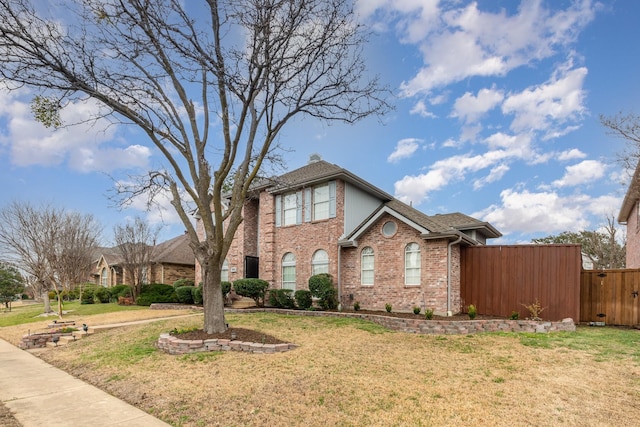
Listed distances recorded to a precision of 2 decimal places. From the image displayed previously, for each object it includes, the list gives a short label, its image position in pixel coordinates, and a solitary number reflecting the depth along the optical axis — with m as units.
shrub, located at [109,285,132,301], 25.38
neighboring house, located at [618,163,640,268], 15.07
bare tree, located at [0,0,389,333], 9.02
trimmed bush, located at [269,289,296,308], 16.03
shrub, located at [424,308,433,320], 11.24
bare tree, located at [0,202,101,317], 20.75
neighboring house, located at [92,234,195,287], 27.95
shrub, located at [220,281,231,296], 18.36
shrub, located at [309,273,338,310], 14.76
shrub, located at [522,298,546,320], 12.01
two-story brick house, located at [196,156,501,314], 13.16
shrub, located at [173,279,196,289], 23.11
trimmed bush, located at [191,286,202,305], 19.27
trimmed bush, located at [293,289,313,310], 15.30
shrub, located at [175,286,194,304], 20.44
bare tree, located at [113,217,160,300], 24.41
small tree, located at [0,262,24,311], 34.53
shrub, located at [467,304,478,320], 11.47
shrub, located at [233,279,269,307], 16.97
